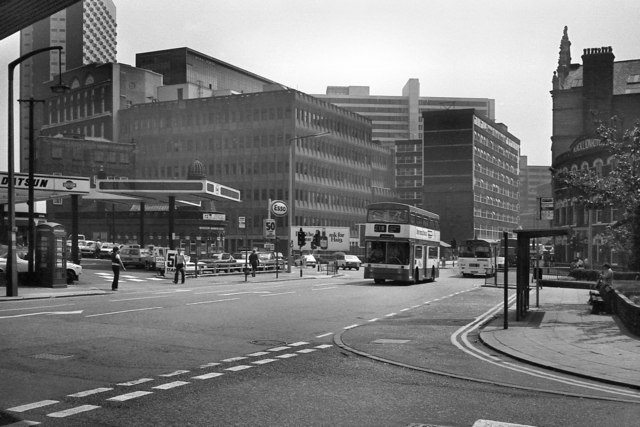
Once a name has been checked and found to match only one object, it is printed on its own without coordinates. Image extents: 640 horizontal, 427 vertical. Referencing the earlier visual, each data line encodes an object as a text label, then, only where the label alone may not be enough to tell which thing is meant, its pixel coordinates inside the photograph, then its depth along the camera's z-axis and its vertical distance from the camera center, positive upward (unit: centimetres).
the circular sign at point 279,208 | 5472 +209
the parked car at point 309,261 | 7488 -284
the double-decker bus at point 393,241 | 3775 -34
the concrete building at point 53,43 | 14988 +4887
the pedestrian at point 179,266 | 3831 -176
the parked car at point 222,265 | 4903 -225
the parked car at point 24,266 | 3228 -155
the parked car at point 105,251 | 6907 -171
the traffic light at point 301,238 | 4934 -25
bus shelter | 1905 -84
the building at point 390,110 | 18362 +3323
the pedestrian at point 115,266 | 3133 -146
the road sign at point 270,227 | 4819 +52
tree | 2300 +191
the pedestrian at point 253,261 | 4760 -187
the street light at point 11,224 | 2522 +35
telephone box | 3028 -98
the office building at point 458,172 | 13475 +1248
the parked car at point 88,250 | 7088 -166
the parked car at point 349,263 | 7175 -291
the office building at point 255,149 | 10619 +1365
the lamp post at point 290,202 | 5459 +263
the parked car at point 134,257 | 5269 -174
